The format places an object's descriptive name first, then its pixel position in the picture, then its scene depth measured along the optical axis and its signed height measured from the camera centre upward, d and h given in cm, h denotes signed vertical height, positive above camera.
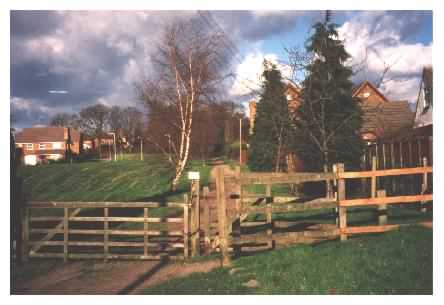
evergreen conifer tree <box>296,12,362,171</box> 1370 +202
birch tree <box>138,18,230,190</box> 1631 +339
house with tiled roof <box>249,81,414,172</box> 1495 +287
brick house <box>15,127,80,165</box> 6122 +276
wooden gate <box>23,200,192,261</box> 818 -194
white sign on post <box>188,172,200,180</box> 823 -39
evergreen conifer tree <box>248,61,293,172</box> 1472 +253
